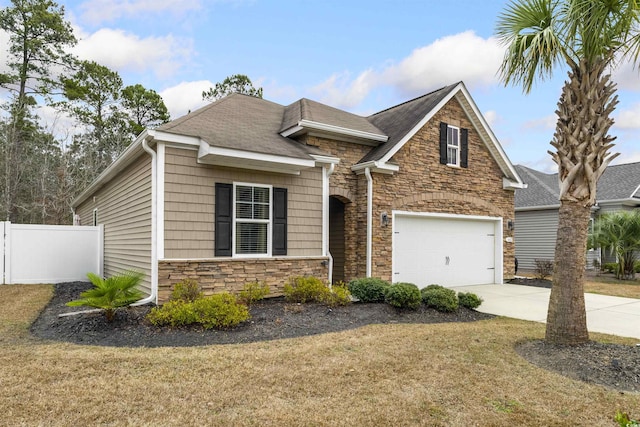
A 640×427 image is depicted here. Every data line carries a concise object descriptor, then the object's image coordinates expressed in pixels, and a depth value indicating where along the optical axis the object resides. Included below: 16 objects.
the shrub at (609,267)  17.61
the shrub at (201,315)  6.45
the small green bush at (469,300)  8.65
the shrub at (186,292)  7.56
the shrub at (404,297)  8.11
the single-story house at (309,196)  8.22
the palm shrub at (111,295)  6.32
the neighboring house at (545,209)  19.08
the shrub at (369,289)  8.67
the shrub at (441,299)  8.23
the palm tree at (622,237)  15.33
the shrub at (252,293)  8.20
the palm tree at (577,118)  5.44
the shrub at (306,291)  8.53
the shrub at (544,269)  14.99
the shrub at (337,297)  8.34
